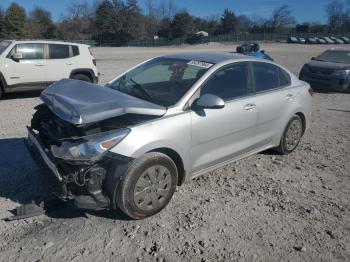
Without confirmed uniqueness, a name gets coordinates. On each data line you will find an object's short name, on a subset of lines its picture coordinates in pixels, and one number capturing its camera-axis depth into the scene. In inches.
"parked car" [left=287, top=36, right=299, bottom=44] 3009.4
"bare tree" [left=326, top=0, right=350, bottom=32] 4114.2
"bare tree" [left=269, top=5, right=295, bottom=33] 4338.1
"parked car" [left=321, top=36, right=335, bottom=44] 2881.4
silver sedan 142.3
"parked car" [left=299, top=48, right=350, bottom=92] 506.6
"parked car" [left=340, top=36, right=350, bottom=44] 2920.8
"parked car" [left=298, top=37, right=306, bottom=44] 2950.3
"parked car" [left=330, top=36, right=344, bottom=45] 2871.6
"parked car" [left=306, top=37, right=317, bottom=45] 2903.5
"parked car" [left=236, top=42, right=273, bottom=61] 1100.9
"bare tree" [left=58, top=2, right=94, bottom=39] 3363.9
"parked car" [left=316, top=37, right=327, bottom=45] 2881.4
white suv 389.7
